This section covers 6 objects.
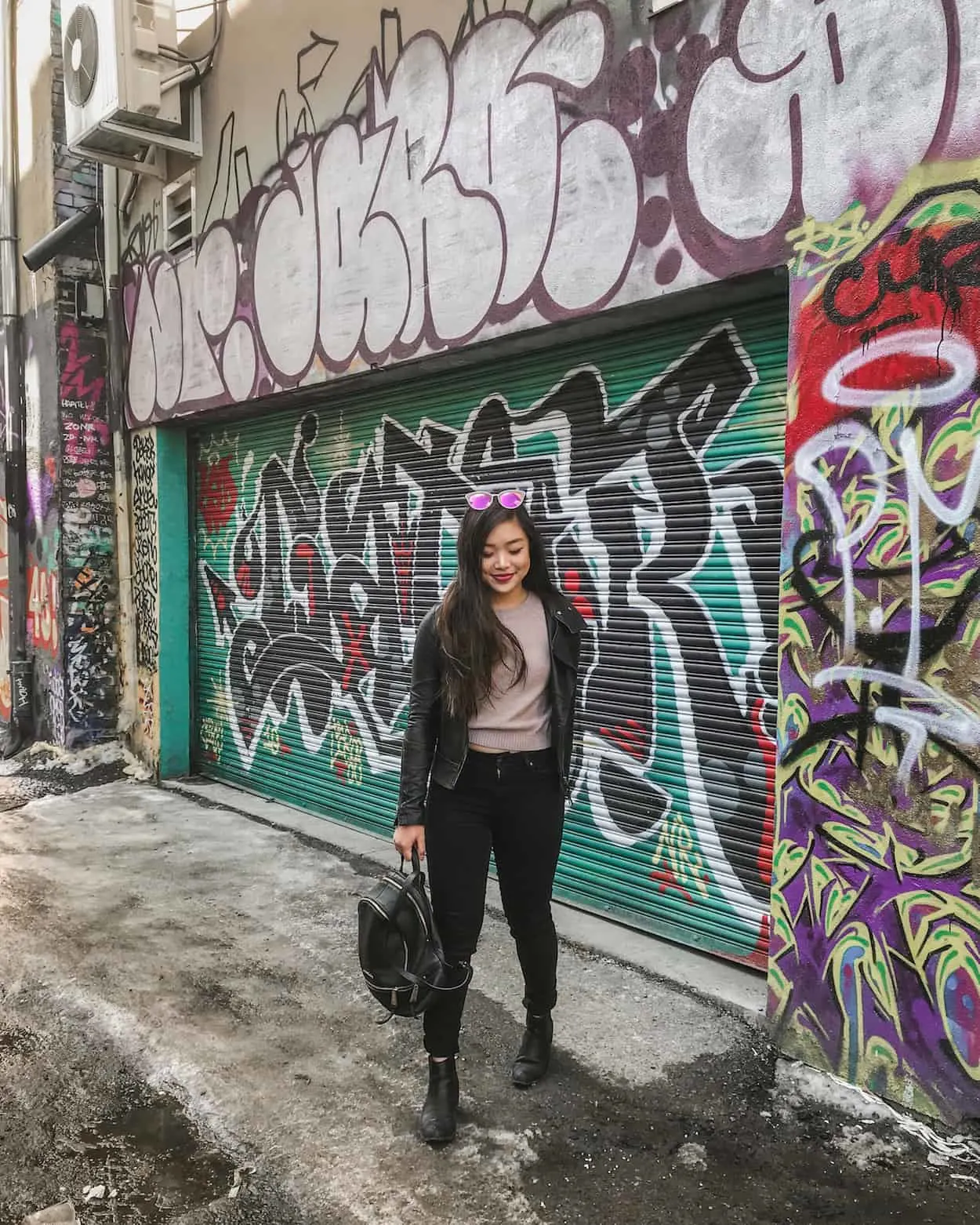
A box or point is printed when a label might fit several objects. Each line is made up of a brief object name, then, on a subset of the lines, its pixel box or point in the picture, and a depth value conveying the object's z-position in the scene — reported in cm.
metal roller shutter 377
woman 272
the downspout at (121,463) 757
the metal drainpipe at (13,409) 822
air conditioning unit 627
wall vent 666
